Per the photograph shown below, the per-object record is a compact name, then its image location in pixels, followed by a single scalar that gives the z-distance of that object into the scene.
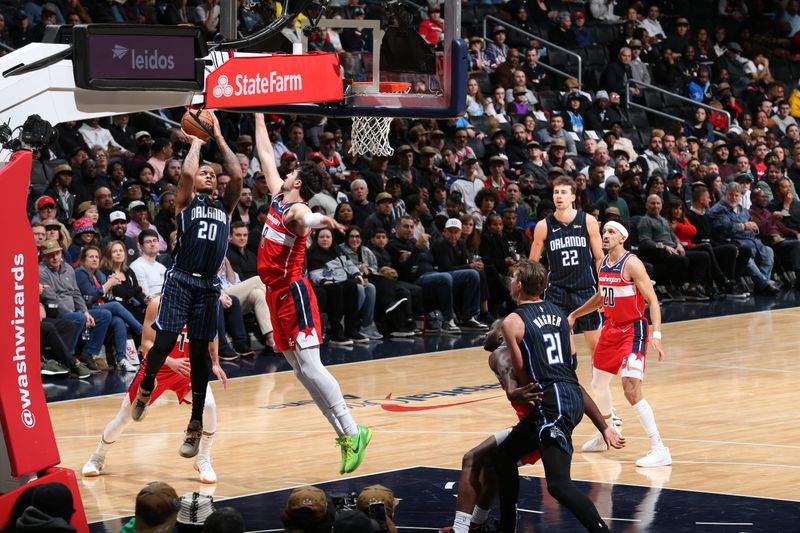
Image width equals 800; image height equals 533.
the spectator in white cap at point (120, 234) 24.34
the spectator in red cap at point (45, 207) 23.73
